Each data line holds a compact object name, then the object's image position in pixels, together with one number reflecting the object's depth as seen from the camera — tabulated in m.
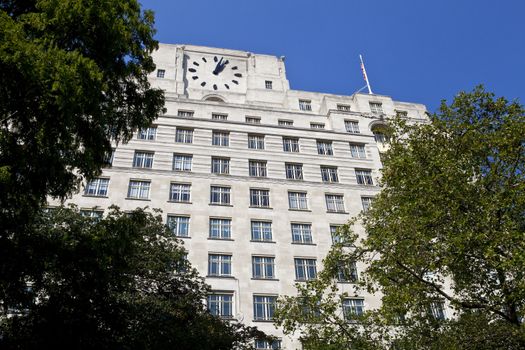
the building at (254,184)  33.38
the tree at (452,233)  15.32
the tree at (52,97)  10.56
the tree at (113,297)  11.98
